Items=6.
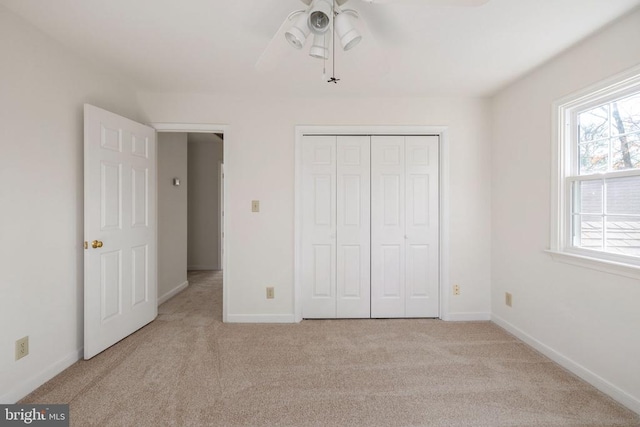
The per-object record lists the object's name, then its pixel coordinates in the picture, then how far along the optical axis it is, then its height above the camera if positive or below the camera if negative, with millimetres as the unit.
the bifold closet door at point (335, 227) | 3230 -161
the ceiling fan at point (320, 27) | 1453 +901
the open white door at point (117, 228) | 2350 -138
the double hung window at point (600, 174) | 1885 +255
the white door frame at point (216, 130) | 3121 +839
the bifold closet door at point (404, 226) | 3232 -150
